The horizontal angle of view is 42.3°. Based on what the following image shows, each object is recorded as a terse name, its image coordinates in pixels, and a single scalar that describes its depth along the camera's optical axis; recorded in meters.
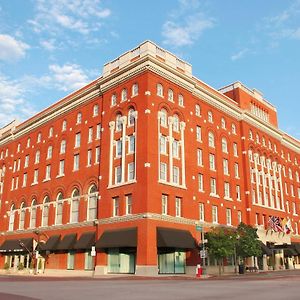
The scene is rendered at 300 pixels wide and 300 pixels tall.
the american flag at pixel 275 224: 58.06
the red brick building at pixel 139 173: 43.28
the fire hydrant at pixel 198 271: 39.38
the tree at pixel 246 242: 47.00
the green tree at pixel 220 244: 44.03
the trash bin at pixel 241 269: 46.91
